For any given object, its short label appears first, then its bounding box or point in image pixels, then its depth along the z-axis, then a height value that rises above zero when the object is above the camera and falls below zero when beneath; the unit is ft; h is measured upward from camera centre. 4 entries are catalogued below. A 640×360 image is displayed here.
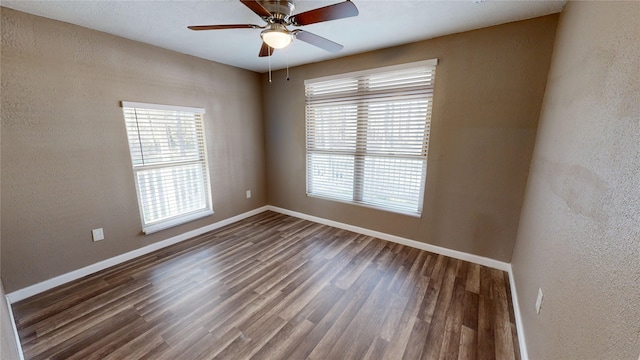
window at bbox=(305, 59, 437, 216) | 9.00 +0.09
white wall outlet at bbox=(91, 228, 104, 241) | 7.99 -3.32
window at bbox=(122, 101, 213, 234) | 8.80 -1.10
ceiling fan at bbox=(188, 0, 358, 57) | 4.78 +2.58
